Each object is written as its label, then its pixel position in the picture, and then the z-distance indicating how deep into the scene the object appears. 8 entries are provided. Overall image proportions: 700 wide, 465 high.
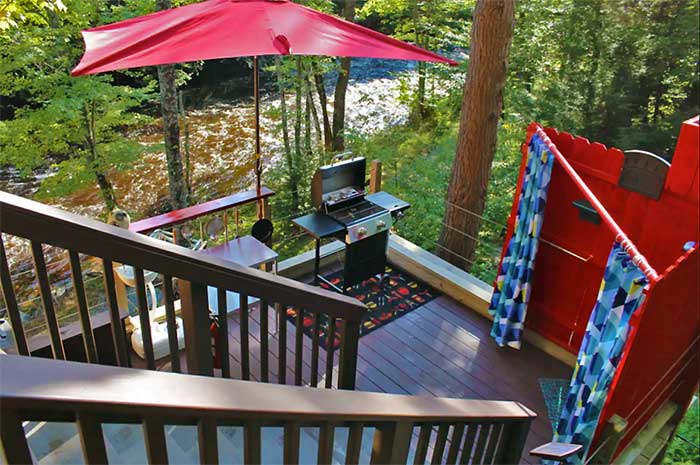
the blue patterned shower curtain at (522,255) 3.84
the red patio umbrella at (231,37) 3.15
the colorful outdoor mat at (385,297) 4.49
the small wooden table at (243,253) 3.84
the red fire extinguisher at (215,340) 3.36
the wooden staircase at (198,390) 0.81
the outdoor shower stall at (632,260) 3.00
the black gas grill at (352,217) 4.30
